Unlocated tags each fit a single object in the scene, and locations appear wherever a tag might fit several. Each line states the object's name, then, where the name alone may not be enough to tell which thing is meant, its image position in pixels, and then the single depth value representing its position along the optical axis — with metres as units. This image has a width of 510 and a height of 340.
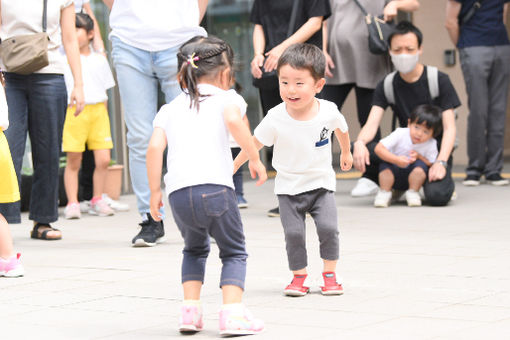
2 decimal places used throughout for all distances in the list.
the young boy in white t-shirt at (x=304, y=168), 9.36
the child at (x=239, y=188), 17.00
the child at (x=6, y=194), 10.61
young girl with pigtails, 7.82
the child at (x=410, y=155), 16.42
